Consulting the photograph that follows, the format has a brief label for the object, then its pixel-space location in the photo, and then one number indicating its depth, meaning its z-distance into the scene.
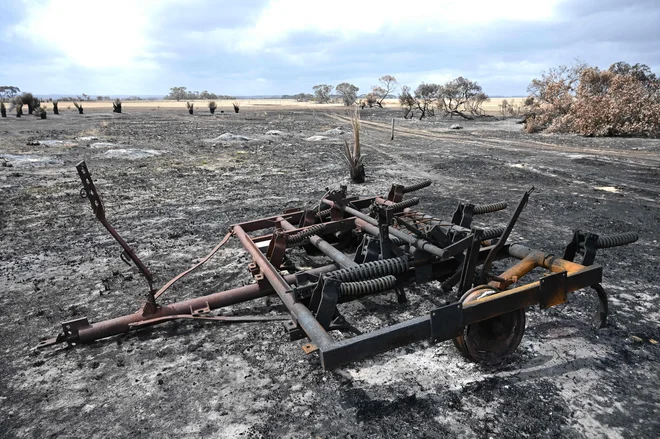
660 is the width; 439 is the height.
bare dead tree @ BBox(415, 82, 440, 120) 57.40
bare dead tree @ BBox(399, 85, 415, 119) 47.03
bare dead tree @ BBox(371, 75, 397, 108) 72.88
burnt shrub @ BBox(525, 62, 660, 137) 20.94
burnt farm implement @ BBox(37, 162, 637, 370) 2.61
